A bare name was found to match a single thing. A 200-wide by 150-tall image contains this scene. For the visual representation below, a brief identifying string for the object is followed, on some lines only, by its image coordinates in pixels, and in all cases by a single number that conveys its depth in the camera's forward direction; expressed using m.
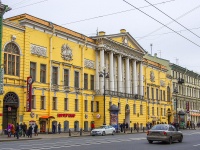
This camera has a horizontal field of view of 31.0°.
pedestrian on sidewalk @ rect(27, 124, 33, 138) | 35.83
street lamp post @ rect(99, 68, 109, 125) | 50.40
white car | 41.84
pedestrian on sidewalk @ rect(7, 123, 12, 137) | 35.61
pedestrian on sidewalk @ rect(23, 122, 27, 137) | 38.09
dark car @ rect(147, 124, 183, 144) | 25.52
